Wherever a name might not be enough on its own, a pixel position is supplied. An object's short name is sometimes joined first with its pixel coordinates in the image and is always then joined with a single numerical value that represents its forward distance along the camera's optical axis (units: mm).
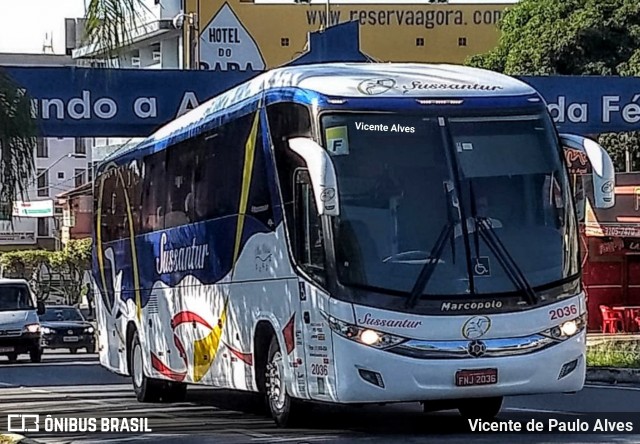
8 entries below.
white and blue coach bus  12086
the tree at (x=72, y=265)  66438
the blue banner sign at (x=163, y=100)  22312
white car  32478
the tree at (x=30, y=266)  67750
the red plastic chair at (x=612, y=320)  36125
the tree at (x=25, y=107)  10719
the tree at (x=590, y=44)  41375
